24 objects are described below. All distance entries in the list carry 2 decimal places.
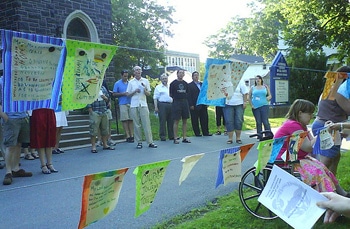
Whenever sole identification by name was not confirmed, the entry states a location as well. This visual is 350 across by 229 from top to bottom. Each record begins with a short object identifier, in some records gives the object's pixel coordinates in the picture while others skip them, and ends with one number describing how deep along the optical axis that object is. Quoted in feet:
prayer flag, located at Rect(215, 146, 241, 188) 10.43
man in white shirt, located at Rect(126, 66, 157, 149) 24.62
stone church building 32.60
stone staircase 27.27
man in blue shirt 27.71
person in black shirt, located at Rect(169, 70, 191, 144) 28.12
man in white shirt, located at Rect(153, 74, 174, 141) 29.73
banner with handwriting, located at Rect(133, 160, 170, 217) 8.27
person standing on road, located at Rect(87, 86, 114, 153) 24.13
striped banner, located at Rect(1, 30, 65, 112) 7.65
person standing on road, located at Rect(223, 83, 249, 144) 27.09
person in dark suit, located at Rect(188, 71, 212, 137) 30.83
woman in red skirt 17.51
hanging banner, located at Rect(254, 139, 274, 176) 10.28
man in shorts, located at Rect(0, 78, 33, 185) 16.29
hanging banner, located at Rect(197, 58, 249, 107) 13.56
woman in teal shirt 27.20
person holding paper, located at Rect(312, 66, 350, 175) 13.55
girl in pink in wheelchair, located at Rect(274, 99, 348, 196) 11.16
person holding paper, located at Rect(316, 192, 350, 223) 5.41
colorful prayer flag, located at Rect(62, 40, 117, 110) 8.73
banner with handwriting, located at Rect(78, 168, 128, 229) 7.25
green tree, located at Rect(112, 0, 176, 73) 69.62
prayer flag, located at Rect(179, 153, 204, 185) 9.49
